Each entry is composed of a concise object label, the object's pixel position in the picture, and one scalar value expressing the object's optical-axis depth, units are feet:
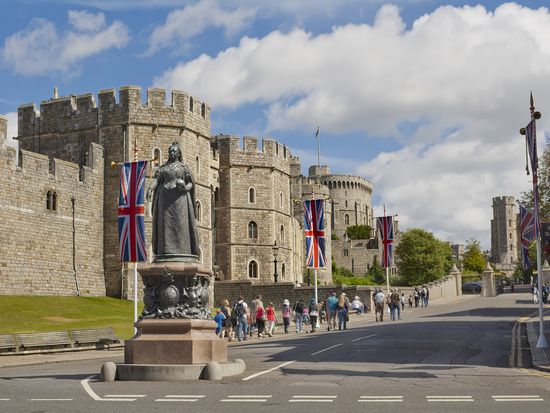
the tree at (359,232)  458.09
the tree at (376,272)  334.24
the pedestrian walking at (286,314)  115.55
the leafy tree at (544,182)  122.67
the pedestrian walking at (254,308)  107.30
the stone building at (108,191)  136.77
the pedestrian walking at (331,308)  112.92
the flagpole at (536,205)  68.54
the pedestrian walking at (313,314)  111.65
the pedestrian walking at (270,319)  107.96
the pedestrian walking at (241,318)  99.30
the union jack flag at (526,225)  94.98
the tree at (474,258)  422.82
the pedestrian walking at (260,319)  104.58
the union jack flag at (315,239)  122.62
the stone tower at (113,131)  155.63
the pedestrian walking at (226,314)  98.43
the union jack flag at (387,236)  147.64
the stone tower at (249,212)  193.47
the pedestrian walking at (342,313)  109.70
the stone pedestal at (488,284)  223.71
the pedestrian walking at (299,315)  110.03
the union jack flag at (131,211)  98.48
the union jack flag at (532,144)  68.44
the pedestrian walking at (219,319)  92.43
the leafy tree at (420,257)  299.79
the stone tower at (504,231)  572.10
